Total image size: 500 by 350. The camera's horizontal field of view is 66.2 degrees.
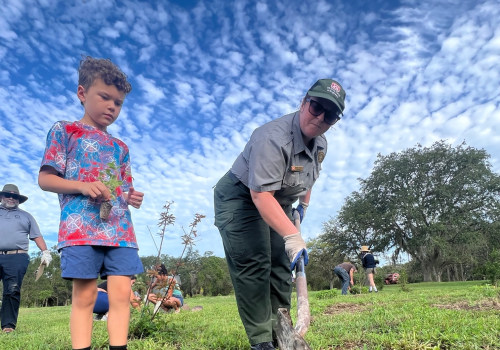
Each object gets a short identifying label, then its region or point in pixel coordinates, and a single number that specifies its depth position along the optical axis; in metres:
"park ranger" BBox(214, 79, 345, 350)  2.63
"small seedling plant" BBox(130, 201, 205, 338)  3.87
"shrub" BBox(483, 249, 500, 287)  12.19
